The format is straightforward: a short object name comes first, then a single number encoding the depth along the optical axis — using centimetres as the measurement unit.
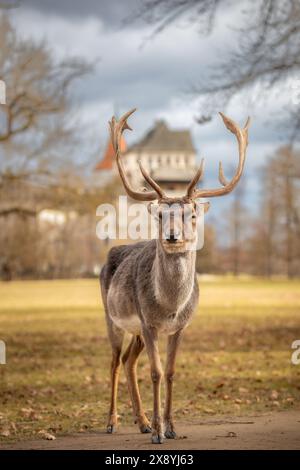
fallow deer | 733
